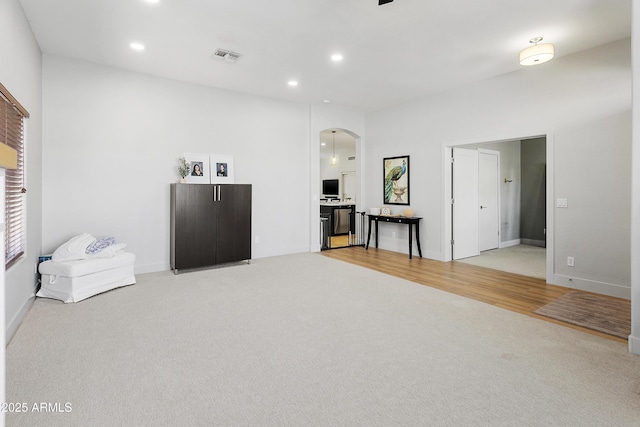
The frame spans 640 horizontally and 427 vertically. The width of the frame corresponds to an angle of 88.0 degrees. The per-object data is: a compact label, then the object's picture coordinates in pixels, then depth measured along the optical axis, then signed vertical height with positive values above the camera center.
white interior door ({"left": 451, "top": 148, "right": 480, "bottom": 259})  5.74 +0.09
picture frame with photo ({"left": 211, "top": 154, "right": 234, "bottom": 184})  5.25 +0.61
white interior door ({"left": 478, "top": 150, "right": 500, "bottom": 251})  6.33 +0.19
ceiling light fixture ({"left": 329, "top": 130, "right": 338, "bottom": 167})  10.76 +1.52
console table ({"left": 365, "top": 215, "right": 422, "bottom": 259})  5.84 -0.24
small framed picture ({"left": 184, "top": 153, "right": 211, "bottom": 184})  5.02 +0.59
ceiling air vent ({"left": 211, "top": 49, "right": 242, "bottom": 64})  3.96 +1.87
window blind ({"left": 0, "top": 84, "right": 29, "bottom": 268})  2.68 +0.25
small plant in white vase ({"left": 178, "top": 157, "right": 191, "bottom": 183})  4.86 +0.58
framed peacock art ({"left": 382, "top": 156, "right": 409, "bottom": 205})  6.23 +0.54
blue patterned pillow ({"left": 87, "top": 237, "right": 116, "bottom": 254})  3.82 -0.45
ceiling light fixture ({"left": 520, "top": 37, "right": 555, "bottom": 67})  3.53 +1.68
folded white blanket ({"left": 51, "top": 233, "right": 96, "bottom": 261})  3.65 -0.48
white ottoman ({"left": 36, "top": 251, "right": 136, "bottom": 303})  3.50 -0.78
